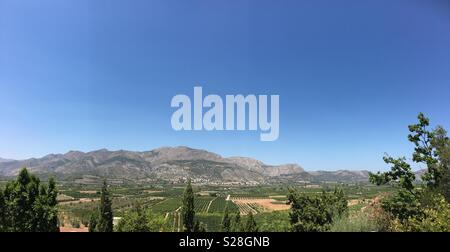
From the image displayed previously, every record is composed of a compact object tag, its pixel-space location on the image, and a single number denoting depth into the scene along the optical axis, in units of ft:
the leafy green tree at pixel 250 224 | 69.20
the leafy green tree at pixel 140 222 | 46.88
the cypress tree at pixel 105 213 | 55.93
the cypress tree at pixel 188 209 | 62.64
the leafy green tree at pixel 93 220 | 61.11
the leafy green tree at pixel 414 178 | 36.17
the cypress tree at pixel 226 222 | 76.23
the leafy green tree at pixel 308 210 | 65.46
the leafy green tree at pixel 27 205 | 47.67
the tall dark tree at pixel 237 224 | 73.03
